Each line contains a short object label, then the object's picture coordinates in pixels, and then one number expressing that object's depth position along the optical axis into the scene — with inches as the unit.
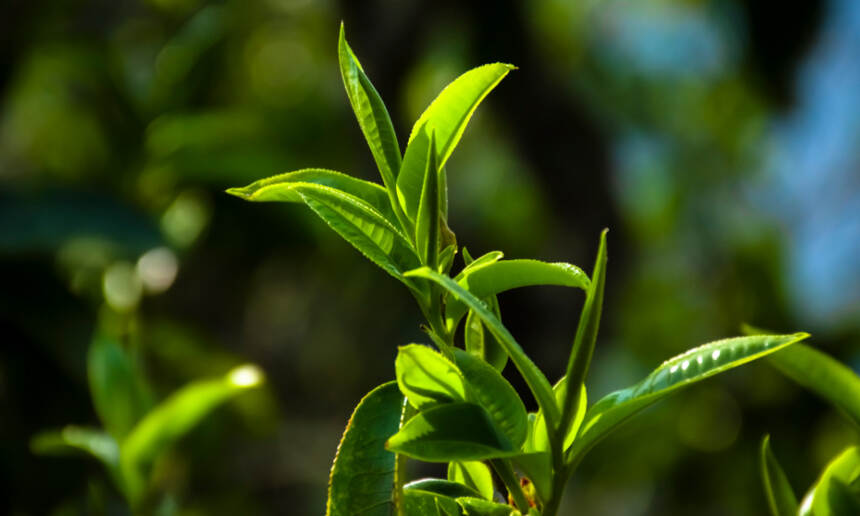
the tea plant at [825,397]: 38.3
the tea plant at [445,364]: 36.4
